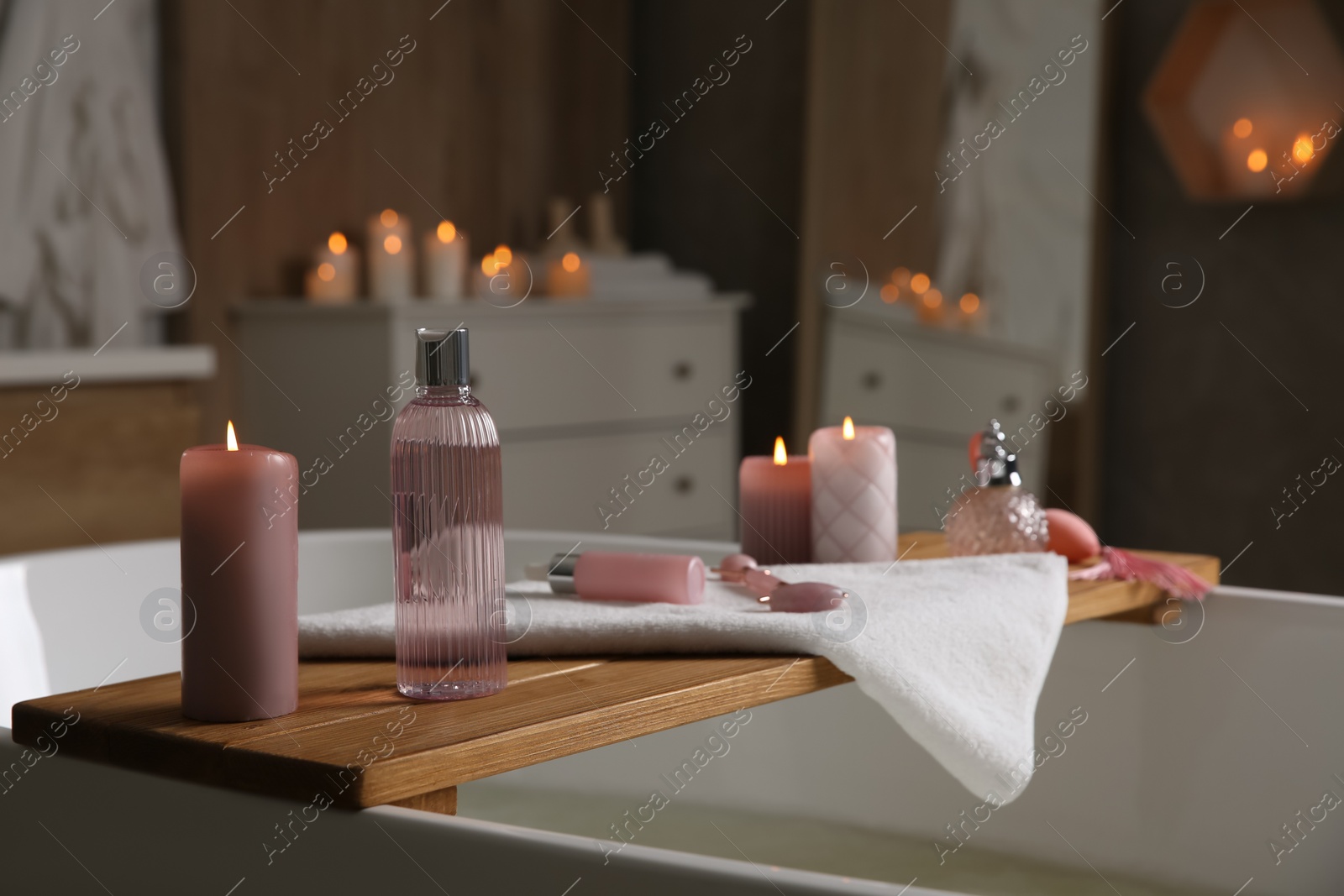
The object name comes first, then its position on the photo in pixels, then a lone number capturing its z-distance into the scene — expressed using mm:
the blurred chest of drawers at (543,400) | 4656
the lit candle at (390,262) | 4993
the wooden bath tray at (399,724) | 2095
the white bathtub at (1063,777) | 2591
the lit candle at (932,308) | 5351
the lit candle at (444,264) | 5111
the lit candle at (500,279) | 5144
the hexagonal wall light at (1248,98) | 4849
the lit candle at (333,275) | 4937
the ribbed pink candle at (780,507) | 2639
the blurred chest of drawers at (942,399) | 5219
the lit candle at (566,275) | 5206
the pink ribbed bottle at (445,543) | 2208
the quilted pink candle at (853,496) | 2612
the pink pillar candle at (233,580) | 2149
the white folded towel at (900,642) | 2296
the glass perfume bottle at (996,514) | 2627
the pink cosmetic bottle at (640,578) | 2403
